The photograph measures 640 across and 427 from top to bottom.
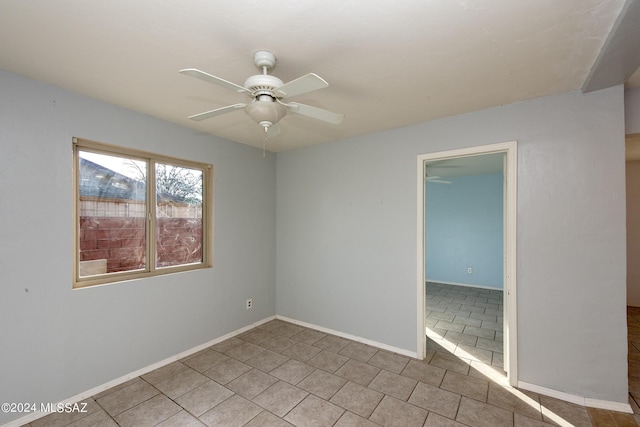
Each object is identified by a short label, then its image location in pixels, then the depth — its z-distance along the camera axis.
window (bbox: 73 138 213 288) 2.36
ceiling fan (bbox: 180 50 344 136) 1.39
